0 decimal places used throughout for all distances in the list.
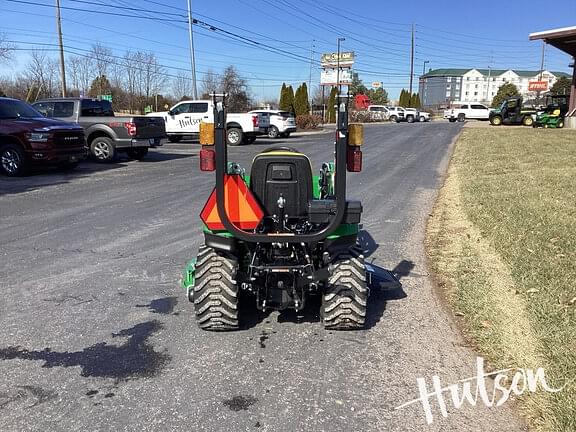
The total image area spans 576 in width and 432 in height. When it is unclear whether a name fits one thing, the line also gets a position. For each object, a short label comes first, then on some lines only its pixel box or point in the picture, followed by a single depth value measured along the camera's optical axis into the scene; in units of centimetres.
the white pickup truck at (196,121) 2348
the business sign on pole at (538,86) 7506
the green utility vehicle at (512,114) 3862
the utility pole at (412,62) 8054
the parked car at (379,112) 6084
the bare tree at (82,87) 4678
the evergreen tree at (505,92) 8922
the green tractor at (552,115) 3453
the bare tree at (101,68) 4663
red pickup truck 1227
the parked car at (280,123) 2906
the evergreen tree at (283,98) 5041
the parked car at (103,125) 1535
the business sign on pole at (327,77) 5681
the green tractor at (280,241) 354
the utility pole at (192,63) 3170
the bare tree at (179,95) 6035
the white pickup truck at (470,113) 5444
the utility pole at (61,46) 2848
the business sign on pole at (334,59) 6239
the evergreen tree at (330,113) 5298
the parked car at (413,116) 5988
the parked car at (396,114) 6003
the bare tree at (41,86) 4009
